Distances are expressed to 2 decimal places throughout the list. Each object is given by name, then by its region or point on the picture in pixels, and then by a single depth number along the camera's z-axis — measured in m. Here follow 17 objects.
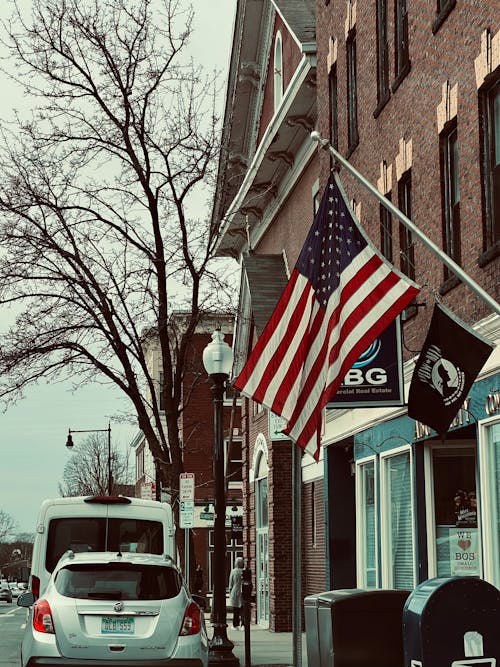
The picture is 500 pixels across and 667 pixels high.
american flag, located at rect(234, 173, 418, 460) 10.34
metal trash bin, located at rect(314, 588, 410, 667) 9.38
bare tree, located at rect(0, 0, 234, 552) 25.55
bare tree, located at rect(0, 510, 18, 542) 190.50
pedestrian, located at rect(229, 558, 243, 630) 32.48
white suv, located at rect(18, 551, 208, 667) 12.43
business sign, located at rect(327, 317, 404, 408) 16.88
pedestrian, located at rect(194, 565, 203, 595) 40.59
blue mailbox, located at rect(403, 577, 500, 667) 7.57
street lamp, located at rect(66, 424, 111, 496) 63.72
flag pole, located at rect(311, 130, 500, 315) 9.21
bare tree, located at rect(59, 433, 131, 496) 97.93
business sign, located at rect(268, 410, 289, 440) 26.38
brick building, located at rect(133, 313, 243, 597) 65.62
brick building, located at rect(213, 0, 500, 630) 14.48
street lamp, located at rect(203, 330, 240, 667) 19.42
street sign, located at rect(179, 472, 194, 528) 22.80
